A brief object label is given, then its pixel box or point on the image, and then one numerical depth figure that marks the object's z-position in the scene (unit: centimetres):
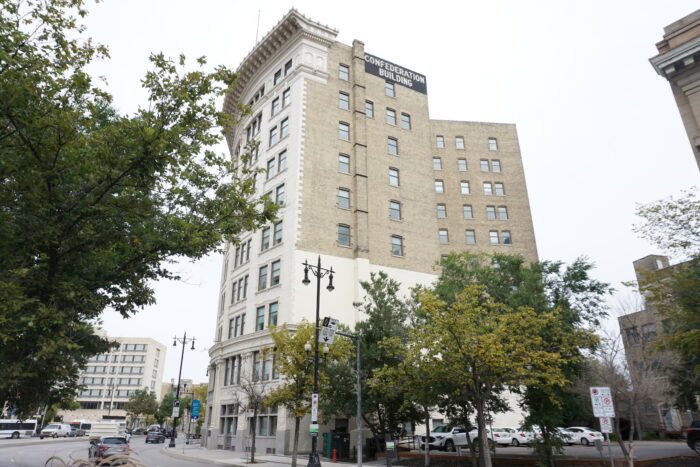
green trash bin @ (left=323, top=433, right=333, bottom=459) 3164
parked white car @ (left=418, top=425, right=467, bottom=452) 3234
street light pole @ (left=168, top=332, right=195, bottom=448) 4394
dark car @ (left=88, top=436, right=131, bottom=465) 2548
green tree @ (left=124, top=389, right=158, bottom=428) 10662
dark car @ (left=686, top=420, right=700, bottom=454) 2192
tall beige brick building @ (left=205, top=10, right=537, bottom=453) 3891
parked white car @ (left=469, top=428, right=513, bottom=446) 3688
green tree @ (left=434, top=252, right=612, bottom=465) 2173
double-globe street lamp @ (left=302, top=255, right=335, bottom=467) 2123
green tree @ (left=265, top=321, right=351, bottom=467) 2667
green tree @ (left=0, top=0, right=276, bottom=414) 1100
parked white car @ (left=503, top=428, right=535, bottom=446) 3688
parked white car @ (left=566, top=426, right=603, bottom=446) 3625
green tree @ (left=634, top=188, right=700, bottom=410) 1702
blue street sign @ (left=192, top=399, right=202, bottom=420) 4464
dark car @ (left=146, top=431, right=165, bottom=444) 6544
